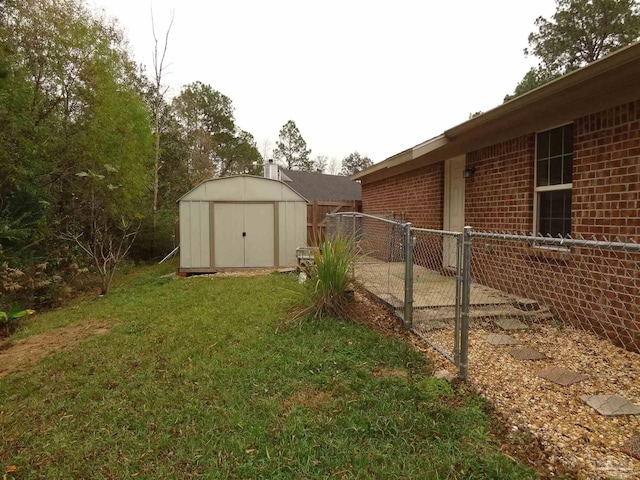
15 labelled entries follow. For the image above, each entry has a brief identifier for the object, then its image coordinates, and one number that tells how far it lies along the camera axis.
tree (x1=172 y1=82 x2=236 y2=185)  22.47
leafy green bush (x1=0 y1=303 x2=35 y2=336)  6.16
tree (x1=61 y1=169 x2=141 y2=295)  9.95
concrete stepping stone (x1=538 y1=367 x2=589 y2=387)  2.91
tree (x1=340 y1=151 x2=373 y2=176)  48.06
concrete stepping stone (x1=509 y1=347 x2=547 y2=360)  3.37
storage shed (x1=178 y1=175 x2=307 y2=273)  9.85
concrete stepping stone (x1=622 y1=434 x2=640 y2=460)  2.03
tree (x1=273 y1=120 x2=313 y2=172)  37.28
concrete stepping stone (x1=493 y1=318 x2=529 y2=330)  4.11
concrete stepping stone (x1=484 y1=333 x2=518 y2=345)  3.72
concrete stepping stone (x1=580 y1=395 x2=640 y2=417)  2.46
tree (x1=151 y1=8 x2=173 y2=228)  16.11
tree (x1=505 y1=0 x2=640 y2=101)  14.18
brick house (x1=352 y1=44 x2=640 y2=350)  3.57
